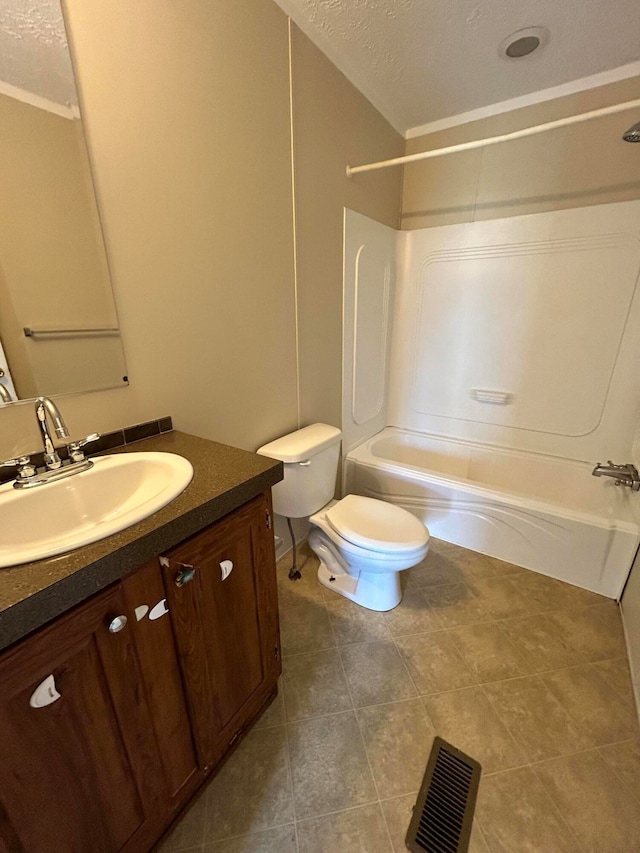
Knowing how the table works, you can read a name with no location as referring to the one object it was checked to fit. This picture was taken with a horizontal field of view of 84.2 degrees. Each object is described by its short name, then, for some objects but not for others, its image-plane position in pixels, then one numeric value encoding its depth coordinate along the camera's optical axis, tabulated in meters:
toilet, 1.47
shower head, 1.44
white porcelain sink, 0.71
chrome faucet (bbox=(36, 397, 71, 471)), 0.80
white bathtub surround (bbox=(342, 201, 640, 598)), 1.81
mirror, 0.80
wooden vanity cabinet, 0.57
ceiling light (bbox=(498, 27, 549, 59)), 1.43
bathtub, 1.67
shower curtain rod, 1.26
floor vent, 0.94
